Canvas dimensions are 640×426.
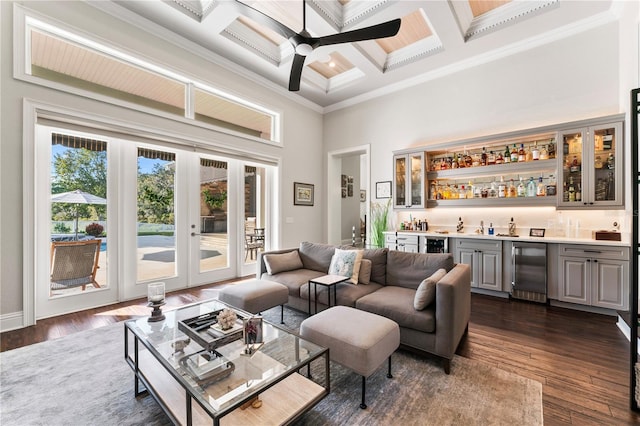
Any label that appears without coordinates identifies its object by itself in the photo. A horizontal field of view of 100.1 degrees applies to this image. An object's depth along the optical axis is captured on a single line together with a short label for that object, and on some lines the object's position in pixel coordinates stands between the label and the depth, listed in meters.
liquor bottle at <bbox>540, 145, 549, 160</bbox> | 3.81
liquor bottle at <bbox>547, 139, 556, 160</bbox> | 3.76
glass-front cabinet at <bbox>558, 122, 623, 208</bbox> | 3.28
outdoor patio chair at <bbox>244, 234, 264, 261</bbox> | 5.28
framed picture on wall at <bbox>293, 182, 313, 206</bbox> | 5.94
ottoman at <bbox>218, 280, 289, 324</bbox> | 2.76
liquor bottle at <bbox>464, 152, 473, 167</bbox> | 4.49
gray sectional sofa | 2.12
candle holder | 2.13
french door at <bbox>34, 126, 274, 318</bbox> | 3.22
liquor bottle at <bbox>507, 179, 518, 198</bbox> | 4.12
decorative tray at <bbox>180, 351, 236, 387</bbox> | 1.44
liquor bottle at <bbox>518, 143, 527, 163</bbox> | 4.00
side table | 2.73
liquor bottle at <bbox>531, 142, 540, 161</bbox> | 3.88
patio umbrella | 3.28
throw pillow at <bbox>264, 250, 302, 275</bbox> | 3.59
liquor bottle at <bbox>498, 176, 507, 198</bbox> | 4.20
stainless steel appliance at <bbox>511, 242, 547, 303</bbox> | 3.52
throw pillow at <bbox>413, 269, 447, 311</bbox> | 2.21
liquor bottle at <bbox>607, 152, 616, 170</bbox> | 3.31
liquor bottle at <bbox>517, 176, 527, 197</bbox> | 4.04
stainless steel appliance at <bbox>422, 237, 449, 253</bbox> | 4.30
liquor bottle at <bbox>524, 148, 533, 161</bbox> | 3.97
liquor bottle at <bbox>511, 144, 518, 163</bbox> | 4.05
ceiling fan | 2.53
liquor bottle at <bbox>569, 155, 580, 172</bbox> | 3.55
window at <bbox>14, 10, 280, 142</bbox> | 2.99
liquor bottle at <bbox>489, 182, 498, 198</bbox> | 4.29
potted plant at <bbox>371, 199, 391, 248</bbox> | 5.41
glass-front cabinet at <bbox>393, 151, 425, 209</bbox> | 4.85
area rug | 1.65
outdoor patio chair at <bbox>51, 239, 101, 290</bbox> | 3.25
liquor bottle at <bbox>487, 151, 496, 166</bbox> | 4.27
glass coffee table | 1.35
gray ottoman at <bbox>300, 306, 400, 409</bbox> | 1.74
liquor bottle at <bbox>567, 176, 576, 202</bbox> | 3.55
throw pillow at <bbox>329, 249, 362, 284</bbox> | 3.10
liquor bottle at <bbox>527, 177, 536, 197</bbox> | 3.94
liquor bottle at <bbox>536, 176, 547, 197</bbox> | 3.86
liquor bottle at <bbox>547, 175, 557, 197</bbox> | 3.76
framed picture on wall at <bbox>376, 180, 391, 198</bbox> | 5.47
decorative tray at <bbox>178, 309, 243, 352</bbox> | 1.69
